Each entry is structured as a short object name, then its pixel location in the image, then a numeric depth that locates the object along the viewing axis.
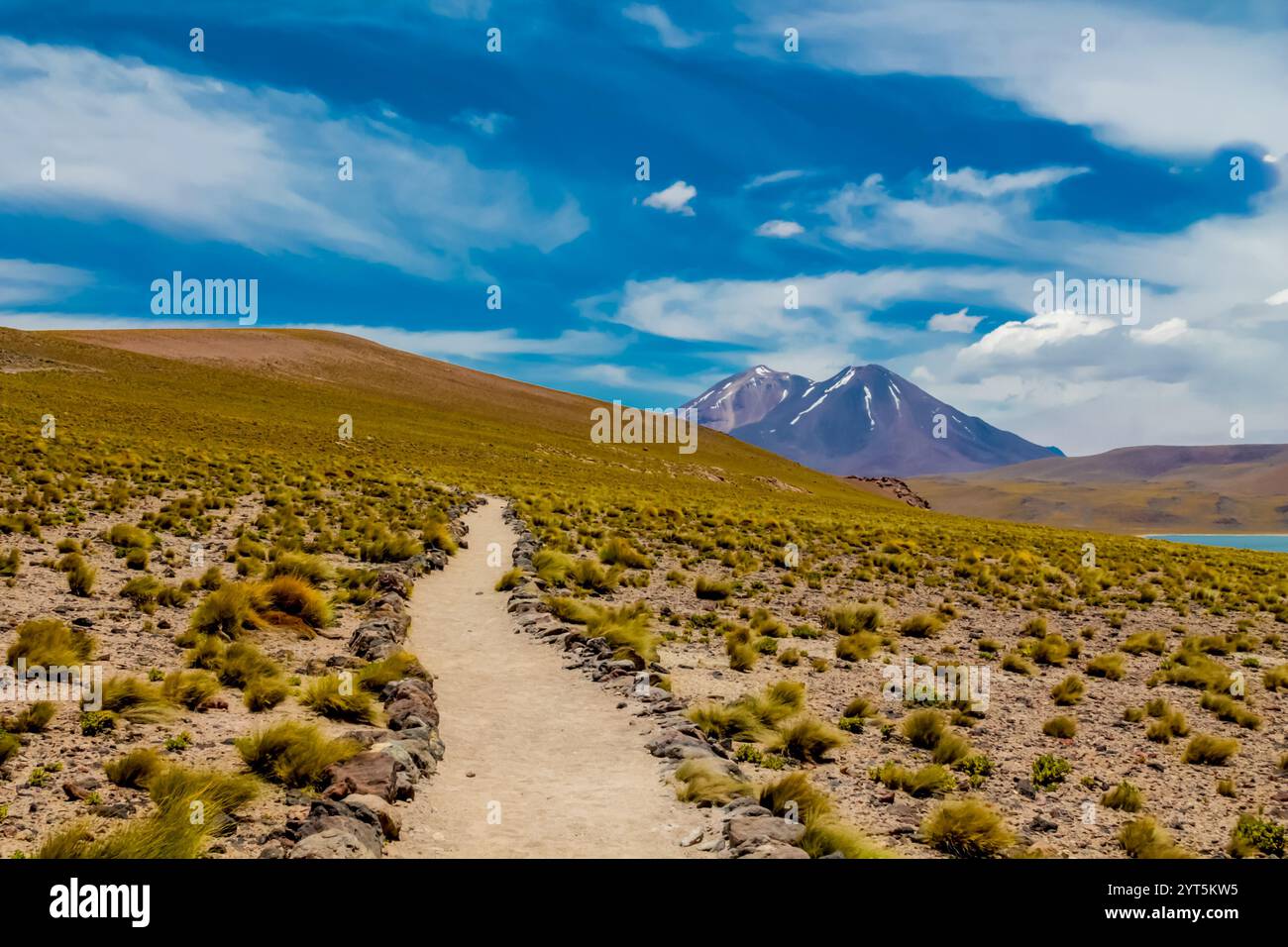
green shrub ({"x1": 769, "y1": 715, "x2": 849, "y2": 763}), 8.79
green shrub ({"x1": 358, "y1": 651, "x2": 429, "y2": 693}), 9.70
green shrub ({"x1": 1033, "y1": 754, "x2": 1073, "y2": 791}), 8.26
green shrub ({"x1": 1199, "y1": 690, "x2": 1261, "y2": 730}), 10.81
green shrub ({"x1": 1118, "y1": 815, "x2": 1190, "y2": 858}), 6.59
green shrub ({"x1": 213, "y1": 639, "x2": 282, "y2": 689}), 9.38
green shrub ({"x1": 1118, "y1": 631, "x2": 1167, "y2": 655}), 15.81
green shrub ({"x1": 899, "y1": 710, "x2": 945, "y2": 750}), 9.30
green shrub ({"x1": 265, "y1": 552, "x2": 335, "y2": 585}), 15.52
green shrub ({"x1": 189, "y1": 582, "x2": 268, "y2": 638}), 11.06
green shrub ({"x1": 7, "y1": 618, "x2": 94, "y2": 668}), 8.52
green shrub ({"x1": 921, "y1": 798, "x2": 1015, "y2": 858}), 6.38
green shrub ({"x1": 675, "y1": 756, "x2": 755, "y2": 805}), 7.01
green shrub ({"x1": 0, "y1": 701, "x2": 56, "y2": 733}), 6.82
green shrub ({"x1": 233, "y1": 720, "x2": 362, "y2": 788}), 6.67
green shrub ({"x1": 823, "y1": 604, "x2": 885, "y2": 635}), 16.44
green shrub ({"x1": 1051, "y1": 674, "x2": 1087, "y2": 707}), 11.73
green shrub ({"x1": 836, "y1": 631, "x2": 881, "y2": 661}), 13.95
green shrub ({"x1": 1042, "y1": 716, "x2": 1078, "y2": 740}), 9.93
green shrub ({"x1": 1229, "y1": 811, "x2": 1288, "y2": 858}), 6.82
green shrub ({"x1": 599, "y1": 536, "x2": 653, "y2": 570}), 22.73
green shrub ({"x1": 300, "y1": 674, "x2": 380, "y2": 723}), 8.62
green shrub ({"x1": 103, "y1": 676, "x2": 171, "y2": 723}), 7.57
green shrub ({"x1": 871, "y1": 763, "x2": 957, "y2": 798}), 7.79
